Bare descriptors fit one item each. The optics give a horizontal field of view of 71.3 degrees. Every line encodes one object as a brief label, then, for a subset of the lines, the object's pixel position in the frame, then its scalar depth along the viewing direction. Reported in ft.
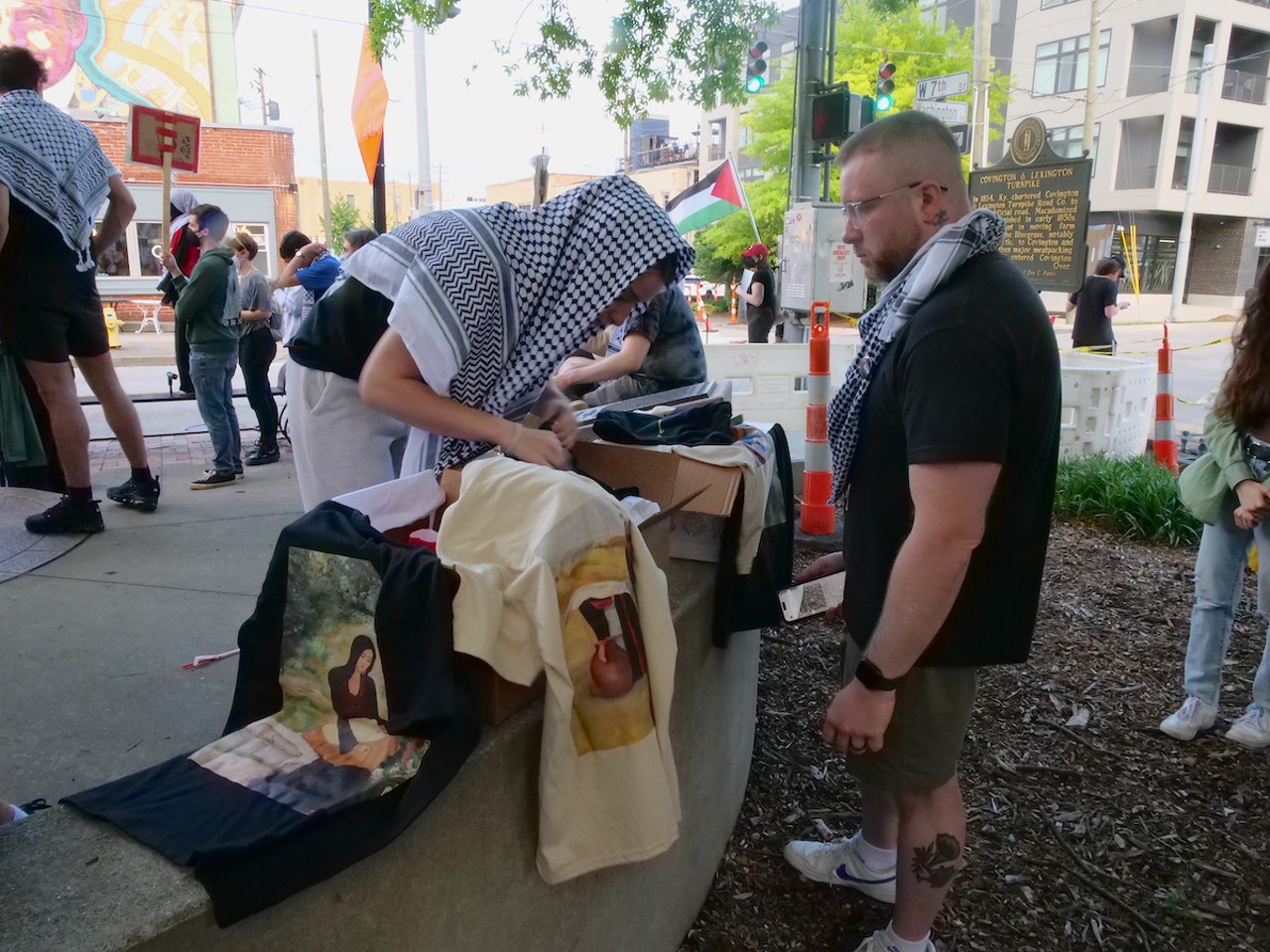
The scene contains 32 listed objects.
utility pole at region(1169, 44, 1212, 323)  103.24
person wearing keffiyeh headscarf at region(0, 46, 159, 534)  13.00
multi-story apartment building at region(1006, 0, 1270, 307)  108.27
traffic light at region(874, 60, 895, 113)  34.60
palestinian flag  32.09
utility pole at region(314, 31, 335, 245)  127.03
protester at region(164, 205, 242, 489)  20.38
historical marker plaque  31.32
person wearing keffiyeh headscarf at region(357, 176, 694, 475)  6.24
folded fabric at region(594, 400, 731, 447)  7.77
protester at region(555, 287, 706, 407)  11.82
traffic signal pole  27.45
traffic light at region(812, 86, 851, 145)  27.50
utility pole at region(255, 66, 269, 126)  163.32
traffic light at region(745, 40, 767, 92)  35.27
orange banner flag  23.75
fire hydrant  67.23
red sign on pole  21.09
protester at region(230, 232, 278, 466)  23.67
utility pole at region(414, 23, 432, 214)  48.96
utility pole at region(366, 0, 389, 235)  25.18
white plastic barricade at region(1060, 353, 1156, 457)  25.12
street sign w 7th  32.90
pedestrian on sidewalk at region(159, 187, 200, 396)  22.84
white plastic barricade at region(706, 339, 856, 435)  27.32
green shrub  18.39
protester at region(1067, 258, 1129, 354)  37.17
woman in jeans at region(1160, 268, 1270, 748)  10.17
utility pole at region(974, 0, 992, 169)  70.08
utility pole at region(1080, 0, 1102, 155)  83.15
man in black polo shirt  5.61
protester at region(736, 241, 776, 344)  44.60
